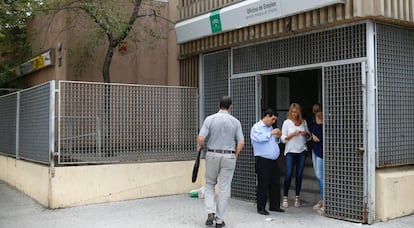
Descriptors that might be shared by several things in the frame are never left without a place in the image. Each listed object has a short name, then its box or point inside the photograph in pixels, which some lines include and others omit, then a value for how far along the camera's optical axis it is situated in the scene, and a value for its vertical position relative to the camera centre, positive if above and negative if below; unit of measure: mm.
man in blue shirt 7301 -564
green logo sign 8557 +1926
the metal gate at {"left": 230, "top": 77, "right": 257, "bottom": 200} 8344 -76
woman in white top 7750 -376
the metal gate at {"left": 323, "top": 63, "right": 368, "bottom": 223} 6520 -281
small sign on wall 13107 +1855
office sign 6984 +1861
